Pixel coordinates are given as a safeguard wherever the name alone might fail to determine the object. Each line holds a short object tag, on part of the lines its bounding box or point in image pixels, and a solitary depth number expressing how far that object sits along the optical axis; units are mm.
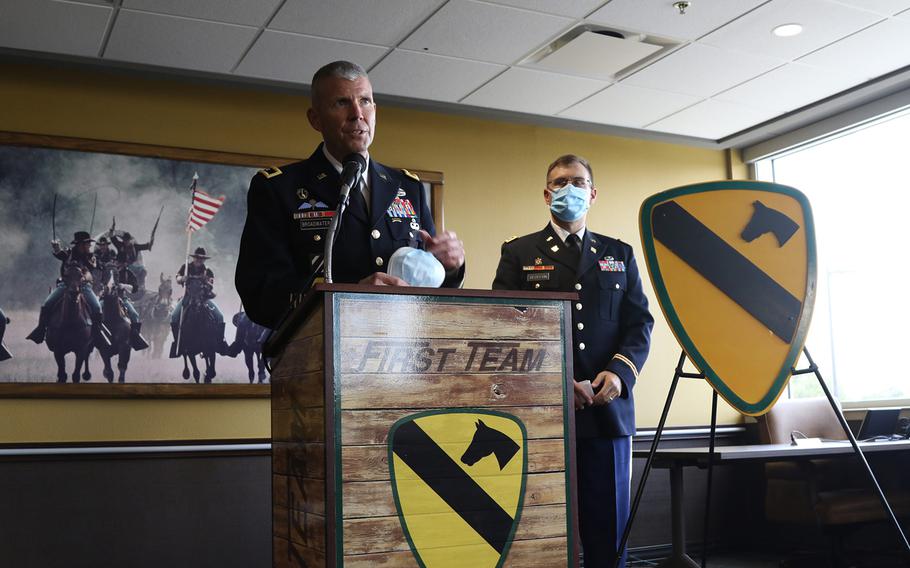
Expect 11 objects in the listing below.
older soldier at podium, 1970
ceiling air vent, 4359
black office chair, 4270
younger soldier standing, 2678
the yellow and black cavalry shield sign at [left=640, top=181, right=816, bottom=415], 2230
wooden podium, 1466
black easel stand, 2227
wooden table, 3102
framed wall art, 4348
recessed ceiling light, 4262
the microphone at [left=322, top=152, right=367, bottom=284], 1588
